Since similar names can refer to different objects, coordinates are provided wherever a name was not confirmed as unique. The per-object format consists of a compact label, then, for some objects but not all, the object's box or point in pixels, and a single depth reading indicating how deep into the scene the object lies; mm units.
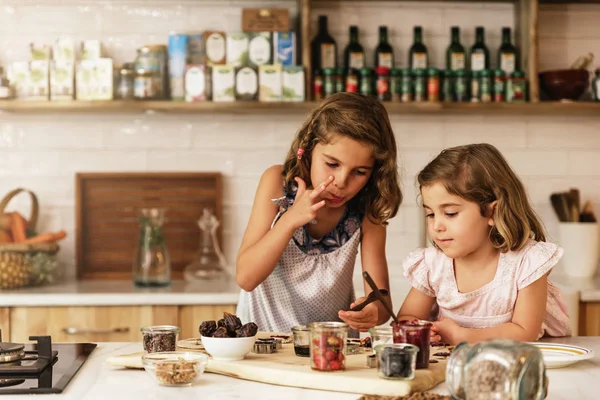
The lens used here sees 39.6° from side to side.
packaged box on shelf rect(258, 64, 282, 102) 3553
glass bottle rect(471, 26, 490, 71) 3730
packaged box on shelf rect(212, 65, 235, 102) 3547
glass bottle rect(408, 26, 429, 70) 3729
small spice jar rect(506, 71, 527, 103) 3668
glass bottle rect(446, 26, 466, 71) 3746
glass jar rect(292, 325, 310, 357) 1721
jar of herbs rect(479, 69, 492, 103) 3662
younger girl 2057
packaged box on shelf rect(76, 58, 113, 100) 3572
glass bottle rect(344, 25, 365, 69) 3693
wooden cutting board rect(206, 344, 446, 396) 1476
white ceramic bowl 1658
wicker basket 3320
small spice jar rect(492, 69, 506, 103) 3668
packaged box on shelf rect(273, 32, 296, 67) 3619
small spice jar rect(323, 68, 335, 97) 3598
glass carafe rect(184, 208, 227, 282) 3535
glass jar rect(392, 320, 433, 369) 1592
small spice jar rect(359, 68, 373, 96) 3613
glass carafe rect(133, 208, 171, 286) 3438
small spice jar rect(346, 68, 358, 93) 3611
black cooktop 1520
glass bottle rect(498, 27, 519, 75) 3744
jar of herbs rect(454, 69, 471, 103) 3676
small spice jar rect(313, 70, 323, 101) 3598
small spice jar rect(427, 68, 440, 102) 3649
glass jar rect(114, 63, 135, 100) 3586
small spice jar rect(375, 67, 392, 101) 3611
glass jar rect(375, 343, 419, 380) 1488
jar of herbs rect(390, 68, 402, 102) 3631
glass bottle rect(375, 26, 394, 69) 3705
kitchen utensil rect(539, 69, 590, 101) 3668
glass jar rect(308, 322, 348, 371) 1564
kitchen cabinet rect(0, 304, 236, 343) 3207
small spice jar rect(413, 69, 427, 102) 3643
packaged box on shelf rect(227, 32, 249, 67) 3611
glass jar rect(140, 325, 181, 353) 1718
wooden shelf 3527
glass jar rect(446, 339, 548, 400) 1252
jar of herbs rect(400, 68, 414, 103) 3633
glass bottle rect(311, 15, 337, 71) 3674
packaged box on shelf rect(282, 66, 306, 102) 3555
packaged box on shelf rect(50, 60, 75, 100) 3586
